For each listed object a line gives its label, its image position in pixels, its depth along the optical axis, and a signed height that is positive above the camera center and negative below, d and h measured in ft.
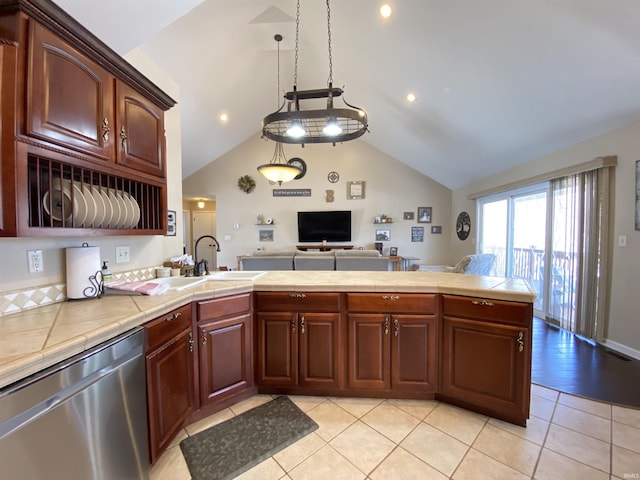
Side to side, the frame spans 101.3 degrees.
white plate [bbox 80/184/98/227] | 4.70 +0.48
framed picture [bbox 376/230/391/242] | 21.83 -0.04
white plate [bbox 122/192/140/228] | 5.73 +0.52
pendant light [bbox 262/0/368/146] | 5.70 +2.63
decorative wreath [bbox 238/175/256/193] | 21.98 +4.26
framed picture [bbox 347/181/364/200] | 21.88 +3.71
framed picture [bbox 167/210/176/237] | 8.00 +0.32
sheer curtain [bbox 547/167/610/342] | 9.50 -0.63
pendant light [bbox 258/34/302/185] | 10.90 +2.66
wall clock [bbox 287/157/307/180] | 21.93 +6.02
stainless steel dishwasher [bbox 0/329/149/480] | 2.63 -2.22
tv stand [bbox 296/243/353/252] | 21.53 -1.06
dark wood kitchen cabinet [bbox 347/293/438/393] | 6.17 -2.56
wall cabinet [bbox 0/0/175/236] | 3.43 +1.67
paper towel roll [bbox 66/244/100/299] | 4.94 -0.74
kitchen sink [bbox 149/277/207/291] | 6.15 -1.24
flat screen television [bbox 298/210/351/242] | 21.68 +0.76
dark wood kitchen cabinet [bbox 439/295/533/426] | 5.42 -2.63
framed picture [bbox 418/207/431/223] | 21.66 +1.72
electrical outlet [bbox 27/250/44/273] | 4.54 -0.50
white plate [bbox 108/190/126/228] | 5.28 +0.44
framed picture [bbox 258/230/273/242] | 22.33 -0.10
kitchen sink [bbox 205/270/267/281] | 7.11 -1.20
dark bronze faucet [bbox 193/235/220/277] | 7.55 -1.01
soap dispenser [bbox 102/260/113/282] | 5.46 -0.86
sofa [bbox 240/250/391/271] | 13.12 -1.35
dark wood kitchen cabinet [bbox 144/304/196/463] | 4.42 -2.64
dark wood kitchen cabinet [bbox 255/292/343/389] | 6.33 -2.58
